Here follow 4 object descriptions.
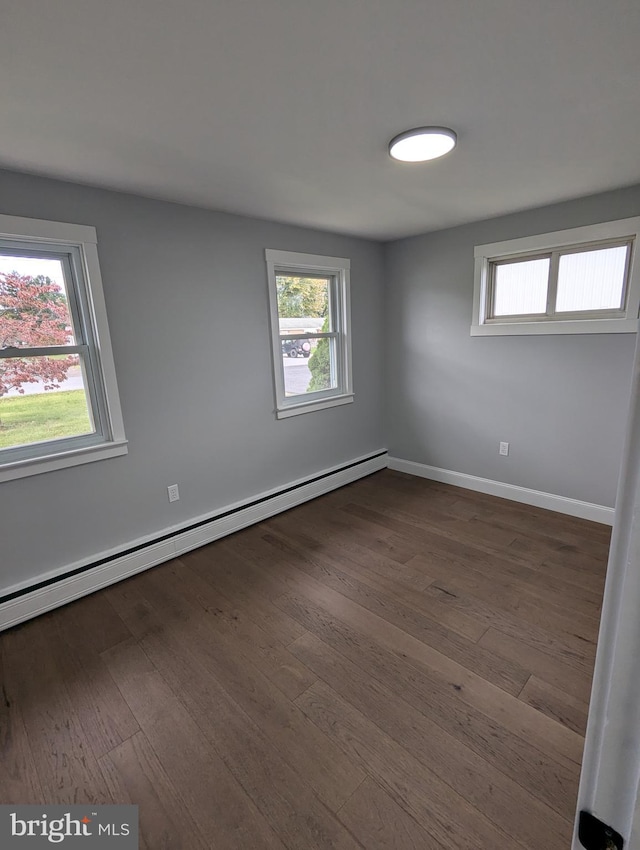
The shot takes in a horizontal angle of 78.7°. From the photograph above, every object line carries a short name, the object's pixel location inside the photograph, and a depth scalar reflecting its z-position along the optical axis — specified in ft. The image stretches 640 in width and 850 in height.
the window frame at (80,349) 6.77
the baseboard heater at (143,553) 7.22
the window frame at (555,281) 8.71
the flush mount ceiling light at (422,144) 5.59
